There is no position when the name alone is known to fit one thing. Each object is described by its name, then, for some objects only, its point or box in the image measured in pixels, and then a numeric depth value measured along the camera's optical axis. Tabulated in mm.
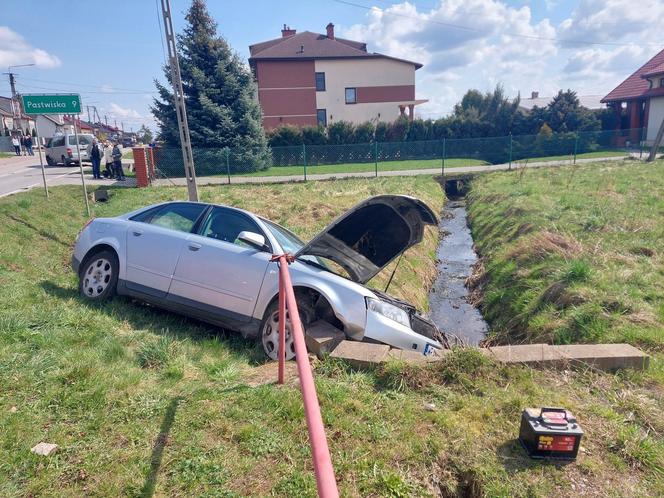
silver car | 4859
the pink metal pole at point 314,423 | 1498
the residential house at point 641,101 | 35094
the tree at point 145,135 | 72000
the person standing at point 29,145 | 41784
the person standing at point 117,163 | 21188
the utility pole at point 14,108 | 59625
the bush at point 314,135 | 34594
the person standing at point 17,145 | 40875
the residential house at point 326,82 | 45344
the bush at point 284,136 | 33906
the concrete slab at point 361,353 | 4113
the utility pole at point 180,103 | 10680
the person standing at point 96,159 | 21266
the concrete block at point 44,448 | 2715
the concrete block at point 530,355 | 4163
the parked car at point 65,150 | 27281
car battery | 2863
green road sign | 11633
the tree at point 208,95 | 25500
